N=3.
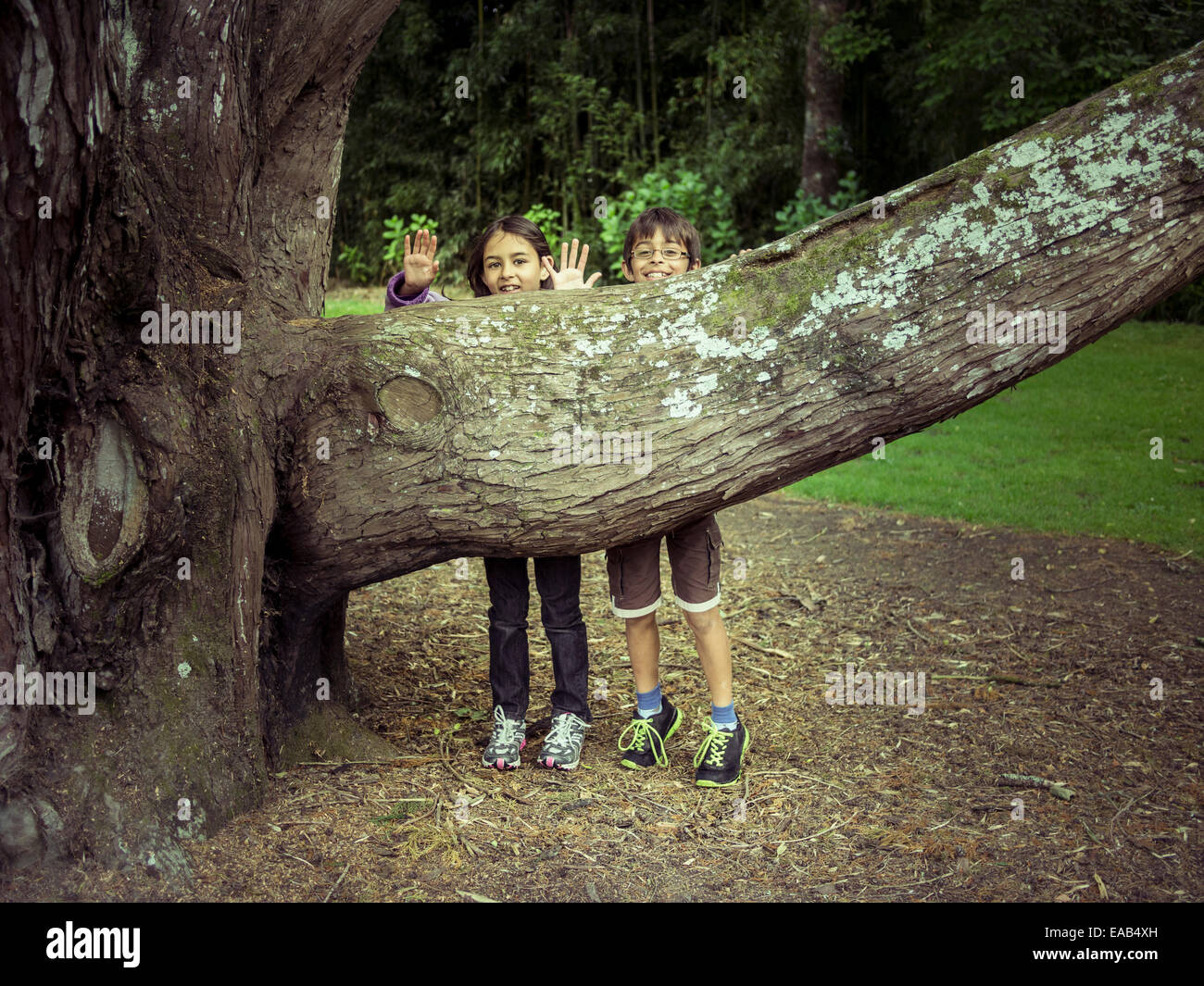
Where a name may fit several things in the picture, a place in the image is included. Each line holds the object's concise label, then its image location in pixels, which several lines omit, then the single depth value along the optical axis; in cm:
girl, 370
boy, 367
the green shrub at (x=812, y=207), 1262
